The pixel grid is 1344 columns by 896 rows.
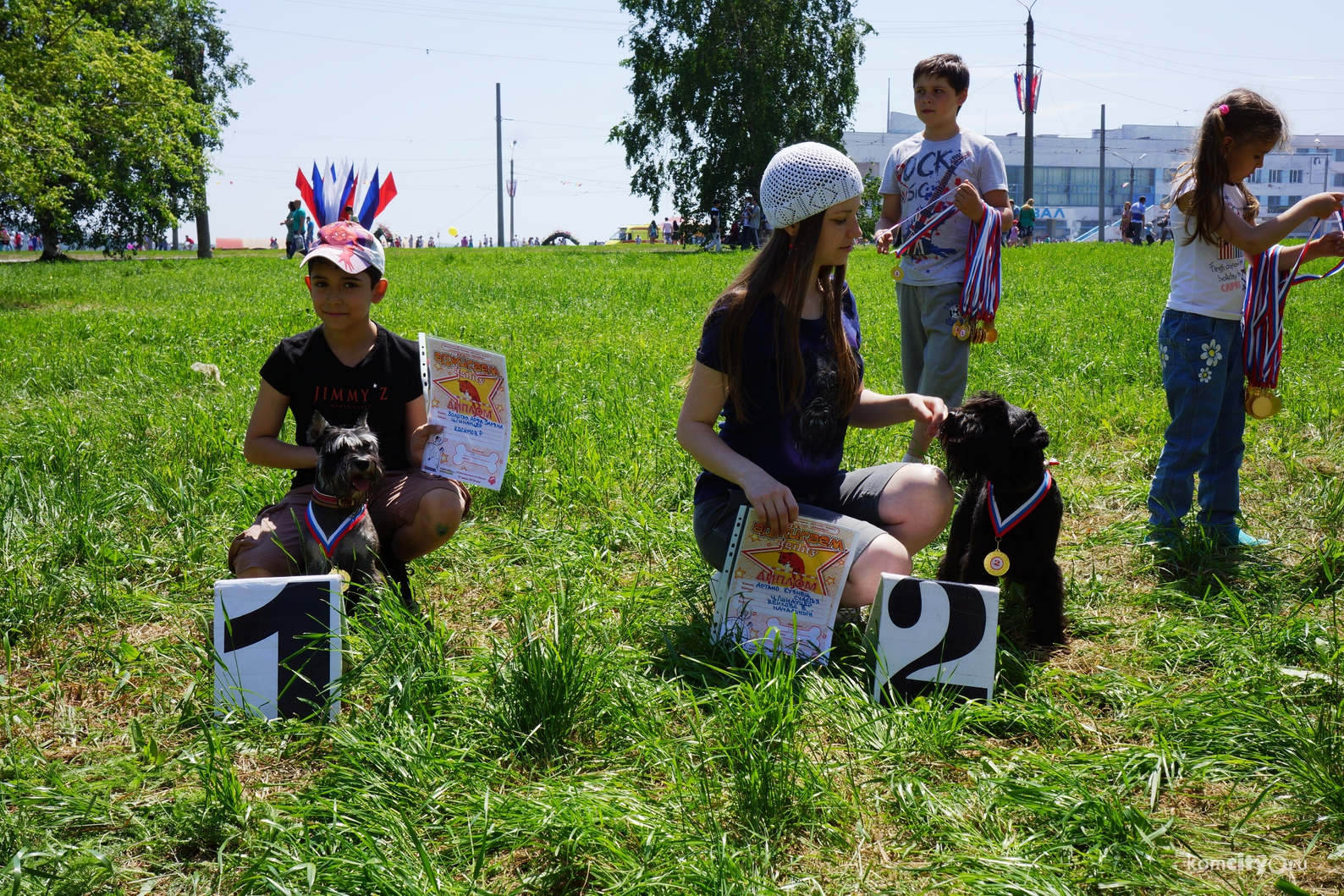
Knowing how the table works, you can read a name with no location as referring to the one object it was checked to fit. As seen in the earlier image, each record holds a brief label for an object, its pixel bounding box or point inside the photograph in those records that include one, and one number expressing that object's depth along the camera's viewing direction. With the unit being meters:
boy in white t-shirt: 4.68
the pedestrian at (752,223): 35.81
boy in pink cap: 3.43
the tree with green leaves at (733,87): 38.19
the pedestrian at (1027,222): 30.67
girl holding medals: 3.72
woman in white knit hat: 3.07
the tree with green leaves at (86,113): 14.38
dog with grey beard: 3.15
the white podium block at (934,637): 2.83
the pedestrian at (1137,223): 37.00
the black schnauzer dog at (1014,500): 3.22
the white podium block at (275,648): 2.74
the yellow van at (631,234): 79.76
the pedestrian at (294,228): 26.80
